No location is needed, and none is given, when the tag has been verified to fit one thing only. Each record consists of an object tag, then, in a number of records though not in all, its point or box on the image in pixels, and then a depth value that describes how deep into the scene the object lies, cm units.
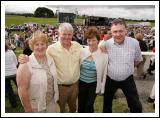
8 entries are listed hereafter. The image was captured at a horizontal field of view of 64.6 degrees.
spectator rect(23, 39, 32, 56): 259
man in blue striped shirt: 158
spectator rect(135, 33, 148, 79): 338
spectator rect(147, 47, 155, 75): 344
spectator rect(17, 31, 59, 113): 135
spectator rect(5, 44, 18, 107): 225
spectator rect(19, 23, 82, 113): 153
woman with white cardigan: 158
